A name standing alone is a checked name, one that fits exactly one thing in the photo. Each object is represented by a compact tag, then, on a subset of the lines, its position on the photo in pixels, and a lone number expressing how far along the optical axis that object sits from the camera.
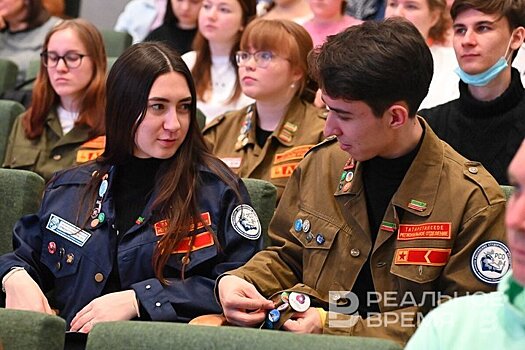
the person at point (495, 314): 1.30
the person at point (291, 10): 4.30
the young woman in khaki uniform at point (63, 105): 3.55
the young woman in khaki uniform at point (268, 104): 3.33
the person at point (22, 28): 4.68
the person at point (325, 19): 4.05
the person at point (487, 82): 2.88
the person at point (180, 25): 4.56
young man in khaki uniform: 2.11
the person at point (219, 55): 3.96
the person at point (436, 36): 3.60
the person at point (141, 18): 5.05
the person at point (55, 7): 5.02
